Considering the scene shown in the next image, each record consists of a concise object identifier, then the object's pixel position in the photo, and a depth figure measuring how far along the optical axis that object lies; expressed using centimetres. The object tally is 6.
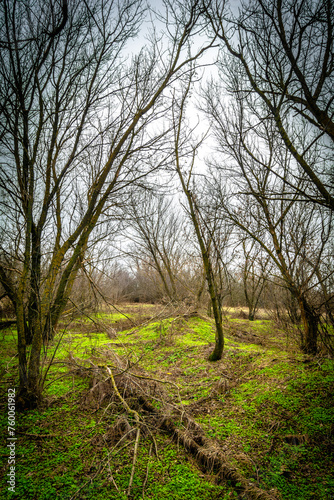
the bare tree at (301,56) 222
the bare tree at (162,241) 1156
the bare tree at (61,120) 279
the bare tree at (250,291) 964
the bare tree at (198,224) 442
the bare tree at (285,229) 416
